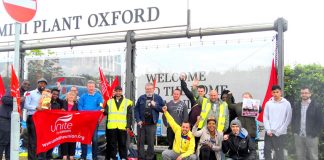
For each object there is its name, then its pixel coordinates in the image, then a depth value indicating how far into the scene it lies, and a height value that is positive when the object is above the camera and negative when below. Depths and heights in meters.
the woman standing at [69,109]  10.28 -0.62
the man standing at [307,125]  8.47 -0.84
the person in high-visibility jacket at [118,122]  9.84 -0.88
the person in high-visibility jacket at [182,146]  8.57 -1.24
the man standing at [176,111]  9.54 -0.62
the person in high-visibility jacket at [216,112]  8.87 -0.60
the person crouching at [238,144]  8.24 -1.16
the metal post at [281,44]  9.66 +0.80
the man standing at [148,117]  9.63 -0.76
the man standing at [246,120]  9.16 -0.79
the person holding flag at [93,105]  10.27 -0.52
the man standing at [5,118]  9.26 -0.74
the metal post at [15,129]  6.40 -0.66
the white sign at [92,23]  11.00 +1.57
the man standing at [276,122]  8.77 -0.80
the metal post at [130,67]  11.37 +0.39
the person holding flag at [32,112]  9.63 -0.63
